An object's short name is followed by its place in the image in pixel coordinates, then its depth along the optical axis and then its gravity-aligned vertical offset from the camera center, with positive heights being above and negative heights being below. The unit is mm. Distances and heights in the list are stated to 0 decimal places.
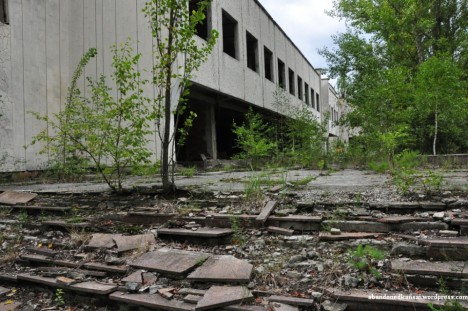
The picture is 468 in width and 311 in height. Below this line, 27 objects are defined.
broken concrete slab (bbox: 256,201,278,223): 2812 -442
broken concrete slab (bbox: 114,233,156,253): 2759 -642
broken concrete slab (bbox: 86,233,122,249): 2854 -649
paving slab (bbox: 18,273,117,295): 2215 -804
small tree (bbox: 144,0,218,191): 3691 +1171
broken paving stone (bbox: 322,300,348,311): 1807 -763
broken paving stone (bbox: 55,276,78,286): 2355 -790
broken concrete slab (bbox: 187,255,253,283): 2115 -690
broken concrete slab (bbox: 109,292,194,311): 1951 -800
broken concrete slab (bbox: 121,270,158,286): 2279 -759
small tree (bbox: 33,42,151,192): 3861 +296
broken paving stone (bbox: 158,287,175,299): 2068 -780
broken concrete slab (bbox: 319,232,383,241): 2449 -550
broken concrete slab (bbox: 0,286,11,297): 2474 -892
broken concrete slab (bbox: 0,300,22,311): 2289 -926
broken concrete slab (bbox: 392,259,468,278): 1868 -614
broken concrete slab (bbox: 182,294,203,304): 1977 -775
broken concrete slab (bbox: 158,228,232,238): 2691 -568
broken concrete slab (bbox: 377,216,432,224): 2514 -455
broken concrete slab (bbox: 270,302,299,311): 1807 -762
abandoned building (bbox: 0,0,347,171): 8070 +2761
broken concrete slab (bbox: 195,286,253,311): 1876 -747
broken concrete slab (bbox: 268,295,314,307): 1835 -742
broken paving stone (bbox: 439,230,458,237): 2307 -512
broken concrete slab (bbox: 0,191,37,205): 4313 -426
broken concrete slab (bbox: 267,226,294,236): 2674 -550
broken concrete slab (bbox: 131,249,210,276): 2314 -690
